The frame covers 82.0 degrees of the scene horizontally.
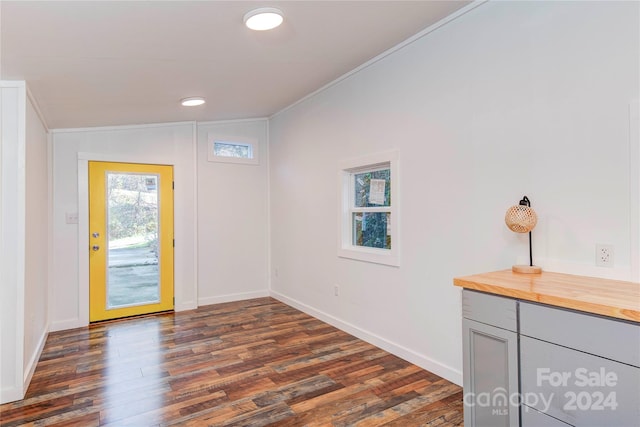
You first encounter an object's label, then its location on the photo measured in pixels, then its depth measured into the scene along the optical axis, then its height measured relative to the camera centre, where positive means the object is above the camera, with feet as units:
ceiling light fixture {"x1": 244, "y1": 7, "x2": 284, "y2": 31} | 7.19 +3.95
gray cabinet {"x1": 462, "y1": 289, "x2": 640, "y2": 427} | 4.56 -2.18
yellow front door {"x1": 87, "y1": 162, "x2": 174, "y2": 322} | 14.16 -0.94
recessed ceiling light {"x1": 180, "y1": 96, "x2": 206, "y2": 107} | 12.30 +3.90
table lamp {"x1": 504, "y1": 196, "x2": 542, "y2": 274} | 6.81 -0.16
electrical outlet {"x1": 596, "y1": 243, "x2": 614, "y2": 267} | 6.18 -0.74
